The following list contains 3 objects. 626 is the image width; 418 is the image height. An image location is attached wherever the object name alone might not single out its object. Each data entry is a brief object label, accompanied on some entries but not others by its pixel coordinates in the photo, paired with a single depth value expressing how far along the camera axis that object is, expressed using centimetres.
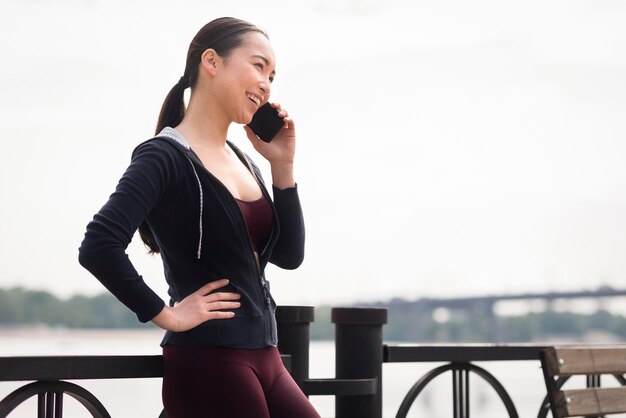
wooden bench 315
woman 215
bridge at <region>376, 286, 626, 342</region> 3791
